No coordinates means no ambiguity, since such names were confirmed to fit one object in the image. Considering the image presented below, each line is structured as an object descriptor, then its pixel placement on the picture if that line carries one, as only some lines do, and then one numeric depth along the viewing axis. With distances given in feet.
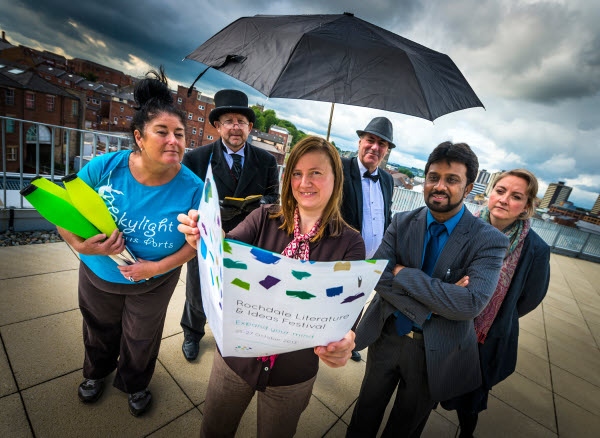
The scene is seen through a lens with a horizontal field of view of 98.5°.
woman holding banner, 3.95
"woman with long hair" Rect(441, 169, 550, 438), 6.25
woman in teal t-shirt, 4.72
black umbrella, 4.62
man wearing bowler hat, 8.00
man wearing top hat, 7.74
